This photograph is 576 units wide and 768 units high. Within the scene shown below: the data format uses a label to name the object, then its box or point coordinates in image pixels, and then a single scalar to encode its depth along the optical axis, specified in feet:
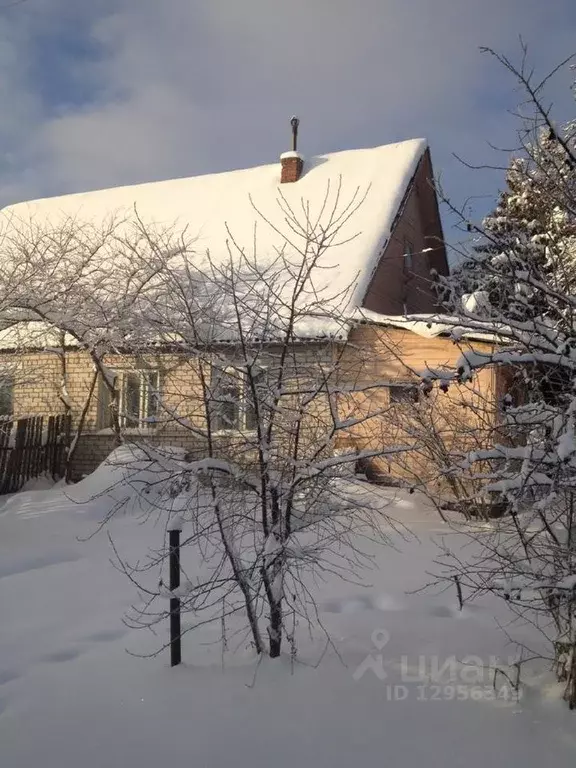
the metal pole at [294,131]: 48.68
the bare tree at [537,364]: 9.48
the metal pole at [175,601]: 11.35
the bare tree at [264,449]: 11.23
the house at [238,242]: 32.73
